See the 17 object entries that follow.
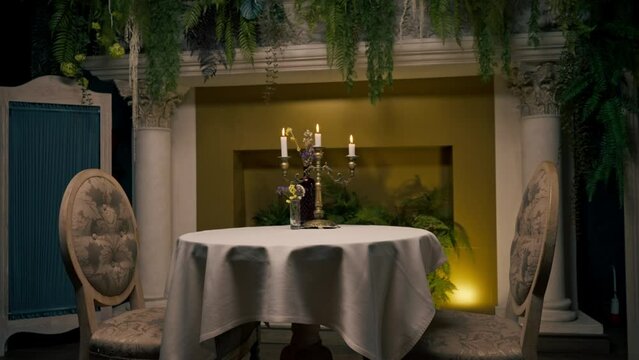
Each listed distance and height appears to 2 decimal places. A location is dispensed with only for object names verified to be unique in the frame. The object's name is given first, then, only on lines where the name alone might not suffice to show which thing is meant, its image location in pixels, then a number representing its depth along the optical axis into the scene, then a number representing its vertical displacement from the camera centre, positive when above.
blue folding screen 3.70 -0.04
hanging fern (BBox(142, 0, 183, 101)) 3.84 +0.94
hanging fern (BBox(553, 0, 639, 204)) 3.29 +0.61
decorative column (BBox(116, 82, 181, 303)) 4.18 +0.00
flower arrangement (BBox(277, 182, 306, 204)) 2.52 -0.02
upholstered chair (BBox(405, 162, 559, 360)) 1.85 -0.42
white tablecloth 1.79 -0.33
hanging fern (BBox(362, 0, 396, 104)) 3.67 +0.95
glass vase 2.56 -0.12
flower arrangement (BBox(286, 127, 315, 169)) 2.62 +0.14
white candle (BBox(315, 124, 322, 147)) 2.47 +0.20
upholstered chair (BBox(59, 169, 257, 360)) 2.04 -0.32
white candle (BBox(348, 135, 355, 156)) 2.54 +0.16
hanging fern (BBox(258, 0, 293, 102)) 3.88 +1.04
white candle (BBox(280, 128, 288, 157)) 2.47 +0.18
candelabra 2.49 -0.08
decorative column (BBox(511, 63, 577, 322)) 3.79 +0.29
